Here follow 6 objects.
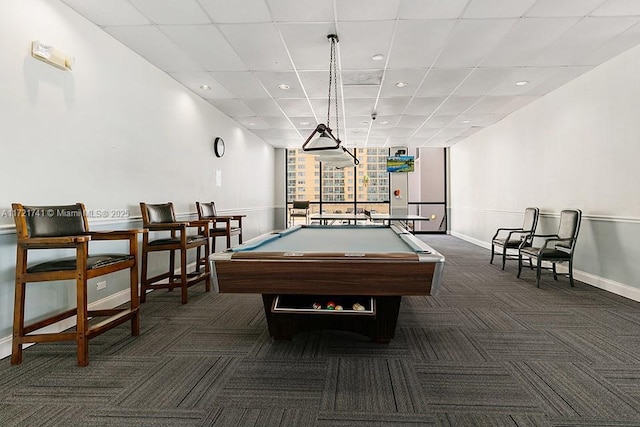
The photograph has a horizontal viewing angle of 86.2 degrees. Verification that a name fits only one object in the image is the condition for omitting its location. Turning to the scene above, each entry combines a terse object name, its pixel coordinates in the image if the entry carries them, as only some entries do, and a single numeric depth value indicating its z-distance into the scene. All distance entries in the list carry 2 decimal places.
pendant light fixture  4.11
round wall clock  5.97
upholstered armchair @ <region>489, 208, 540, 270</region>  5.21
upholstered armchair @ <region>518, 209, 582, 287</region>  4.26
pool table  2.02
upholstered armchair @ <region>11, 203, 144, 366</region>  2.25
